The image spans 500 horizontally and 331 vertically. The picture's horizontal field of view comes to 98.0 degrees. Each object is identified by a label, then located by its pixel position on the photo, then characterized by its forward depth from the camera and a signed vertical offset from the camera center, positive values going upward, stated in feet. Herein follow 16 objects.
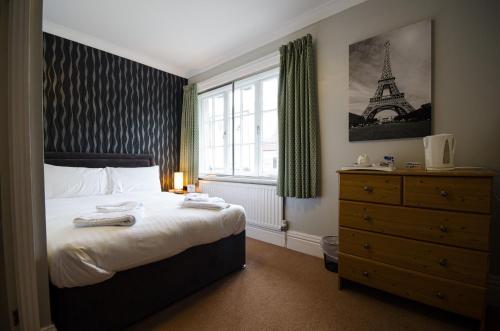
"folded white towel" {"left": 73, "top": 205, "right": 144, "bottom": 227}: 4.56 -1.26
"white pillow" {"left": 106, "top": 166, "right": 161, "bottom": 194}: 9.30 -0.85
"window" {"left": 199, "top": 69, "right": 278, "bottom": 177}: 9.69 +1.62
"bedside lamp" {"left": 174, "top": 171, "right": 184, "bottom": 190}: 12.26 -1.11
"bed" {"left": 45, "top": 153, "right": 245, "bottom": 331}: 3.72 -2.10
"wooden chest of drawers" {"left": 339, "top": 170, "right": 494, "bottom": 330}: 4.18 -1.66
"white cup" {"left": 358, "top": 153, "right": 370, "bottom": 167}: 5.93 -0.05
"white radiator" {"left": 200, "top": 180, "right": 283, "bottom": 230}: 9.00 -1.83
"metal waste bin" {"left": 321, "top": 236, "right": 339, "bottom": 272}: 6.85 -2.99
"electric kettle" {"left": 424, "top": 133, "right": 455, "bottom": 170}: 4.75 +0.15
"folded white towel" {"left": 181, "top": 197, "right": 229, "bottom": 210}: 6.38 -1.31
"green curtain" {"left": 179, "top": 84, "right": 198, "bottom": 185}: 12.35 +1.45
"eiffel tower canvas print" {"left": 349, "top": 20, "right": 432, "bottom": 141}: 5.83 +2.16
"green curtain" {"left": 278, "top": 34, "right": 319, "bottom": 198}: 7.74 +1.33
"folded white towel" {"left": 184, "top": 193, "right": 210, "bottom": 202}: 6.85 -1.22
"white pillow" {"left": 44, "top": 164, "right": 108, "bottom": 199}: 7.75 -0.78
